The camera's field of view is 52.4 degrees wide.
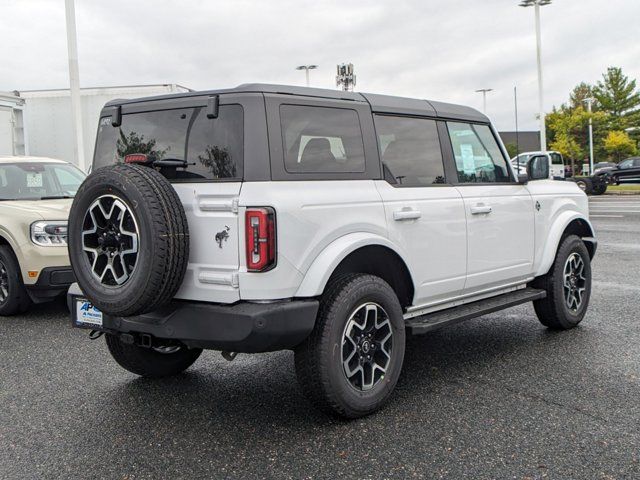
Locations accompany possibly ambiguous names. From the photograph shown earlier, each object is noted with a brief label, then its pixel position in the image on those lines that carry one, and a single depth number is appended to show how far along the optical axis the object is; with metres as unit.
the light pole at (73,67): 14.13
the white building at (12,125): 12.58
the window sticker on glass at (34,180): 7.69
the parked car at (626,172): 32.81
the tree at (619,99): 63.38
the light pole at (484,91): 52.98
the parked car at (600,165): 52.56
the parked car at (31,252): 6.50
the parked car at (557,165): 30.93
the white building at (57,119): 16.11
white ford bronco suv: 3.37
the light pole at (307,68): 45.38
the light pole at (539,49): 33.56
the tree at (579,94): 78.19
